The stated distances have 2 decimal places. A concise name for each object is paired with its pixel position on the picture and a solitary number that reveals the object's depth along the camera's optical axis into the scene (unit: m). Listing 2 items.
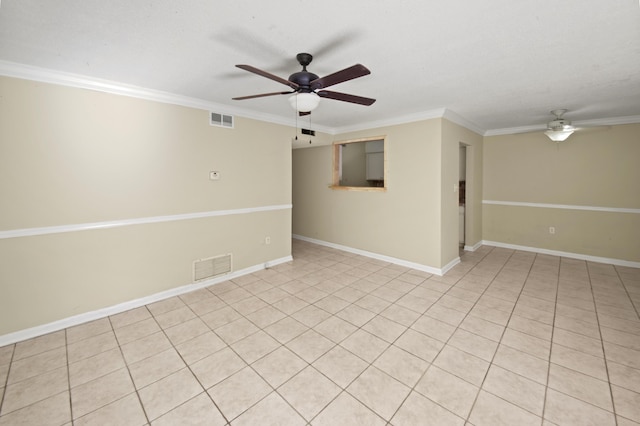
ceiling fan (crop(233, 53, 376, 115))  1.97
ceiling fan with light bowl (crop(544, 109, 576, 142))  3.96
